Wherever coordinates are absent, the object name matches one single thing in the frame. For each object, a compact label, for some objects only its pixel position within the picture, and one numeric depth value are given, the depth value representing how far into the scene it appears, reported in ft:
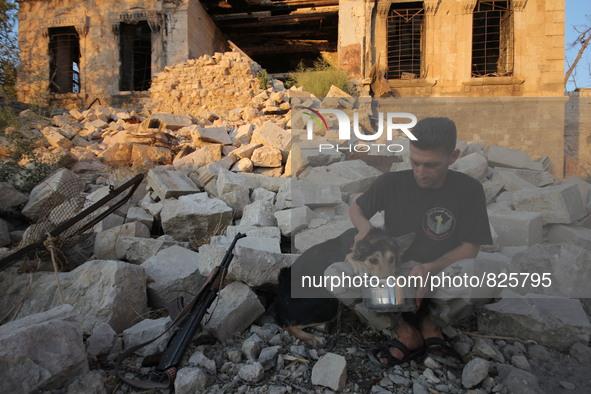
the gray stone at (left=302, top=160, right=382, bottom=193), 8.68
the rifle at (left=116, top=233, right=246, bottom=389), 6.59
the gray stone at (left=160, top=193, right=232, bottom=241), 12.71
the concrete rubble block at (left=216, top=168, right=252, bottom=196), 14.49
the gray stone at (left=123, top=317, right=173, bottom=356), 7.49
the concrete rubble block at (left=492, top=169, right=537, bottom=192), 10.11
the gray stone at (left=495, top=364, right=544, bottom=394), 6.50
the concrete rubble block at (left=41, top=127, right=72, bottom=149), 22.71
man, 7.62
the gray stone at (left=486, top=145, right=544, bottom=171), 10.19
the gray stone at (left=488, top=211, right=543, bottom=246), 8.98
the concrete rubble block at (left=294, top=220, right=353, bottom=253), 8.55
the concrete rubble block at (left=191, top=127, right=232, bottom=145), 20.03
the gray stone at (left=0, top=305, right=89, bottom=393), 5.69
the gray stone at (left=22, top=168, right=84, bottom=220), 12.67
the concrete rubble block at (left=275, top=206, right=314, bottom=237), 9.86
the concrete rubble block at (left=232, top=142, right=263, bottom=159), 17.78
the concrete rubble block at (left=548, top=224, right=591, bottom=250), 8.87
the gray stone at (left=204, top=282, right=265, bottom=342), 7.99
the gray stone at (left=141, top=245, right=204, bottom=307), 9.36
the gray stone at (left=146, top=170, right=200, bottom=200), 14.53
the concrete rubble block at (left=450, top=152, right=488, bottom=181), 8.11
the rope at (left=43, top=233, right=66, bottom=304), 8.38
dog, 7.73
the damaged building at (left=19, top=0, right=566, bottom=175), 33.30
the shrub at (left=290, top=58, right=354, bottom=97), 30.05
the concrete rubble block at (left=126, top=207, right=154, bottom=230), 13.25
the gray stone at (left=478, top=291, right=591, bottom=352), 7.82
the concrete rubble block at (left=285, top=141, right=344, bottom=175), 9.13
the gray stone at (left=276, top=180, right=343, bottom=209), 9.64
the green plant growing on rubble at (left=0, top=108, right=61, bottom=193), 16.28
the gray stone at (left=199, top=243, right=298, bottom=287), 8.44
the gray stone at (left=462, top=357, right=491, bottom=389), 6.64
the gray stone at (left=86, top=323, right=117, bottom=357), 7.30
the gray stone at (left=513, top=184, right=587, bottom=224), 9.35
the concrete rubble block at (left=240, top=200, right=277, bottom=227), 11.88
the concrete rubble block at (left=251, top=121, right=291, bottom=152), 18.38
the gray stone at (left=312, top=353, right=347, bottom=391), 6.54
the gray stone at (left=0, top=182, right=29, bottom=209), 14.08
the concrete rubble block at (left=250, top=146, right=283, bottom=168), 17.12
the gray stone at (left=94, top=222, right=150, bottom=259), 11.47
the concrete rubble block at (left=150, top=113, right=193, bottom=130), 24.34
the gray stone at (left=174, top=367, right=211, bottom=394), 6.38
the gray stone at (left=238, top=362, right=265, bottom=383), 6.69
